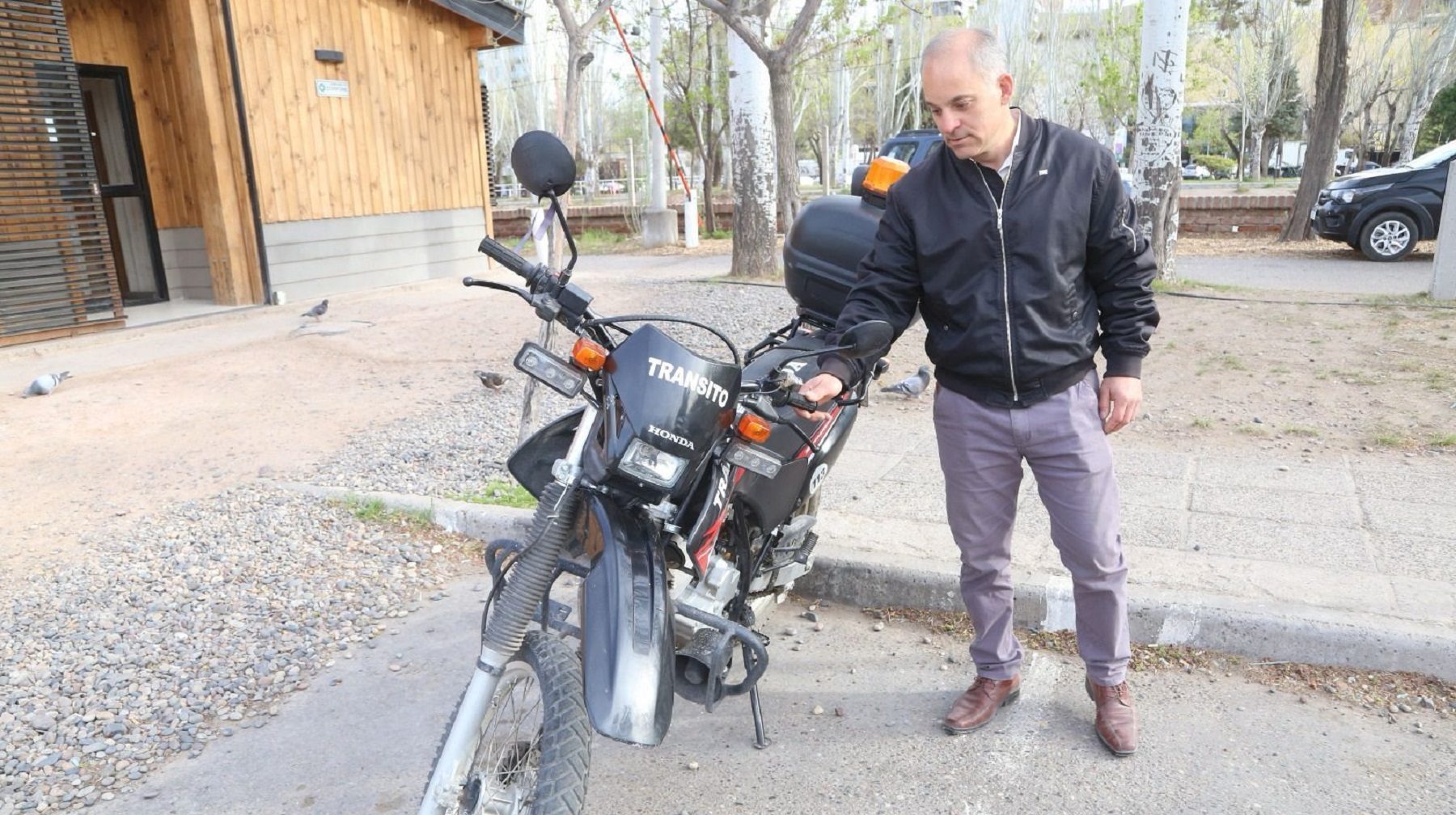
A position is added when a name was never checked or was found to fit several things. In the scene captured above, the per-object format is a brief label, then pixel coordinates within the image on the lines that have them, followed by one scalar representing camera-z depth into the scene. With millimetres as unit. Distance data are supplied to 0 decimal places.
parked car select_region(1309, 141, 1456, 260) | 12453
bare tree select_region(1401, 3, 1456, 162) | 31344
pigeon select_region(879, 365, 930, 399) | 6371
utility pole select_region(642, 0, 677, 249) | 19781
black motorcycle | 2057
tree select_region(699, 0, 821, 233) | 8227
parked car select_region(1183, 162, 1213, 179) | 49156
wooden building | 8227
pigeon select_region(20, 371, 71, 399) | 6695
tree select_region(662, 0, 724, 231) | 23156
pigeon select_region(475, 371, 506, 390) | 6273
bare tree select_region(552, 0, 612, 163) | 6043
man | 2580
